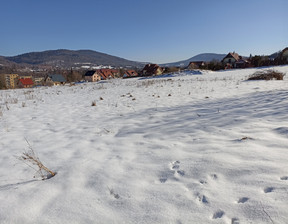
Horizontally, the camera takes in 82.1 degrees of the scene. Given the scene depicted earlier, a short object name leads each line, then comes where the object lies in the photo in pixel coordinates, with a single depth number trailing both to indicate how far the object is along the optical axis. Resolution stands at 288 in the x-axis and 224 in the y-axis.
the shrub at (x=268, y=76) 10.78
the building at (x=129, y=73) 84.59
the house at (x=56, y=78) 60.59
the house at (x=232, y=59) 52.57
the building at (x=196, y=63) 55.90
